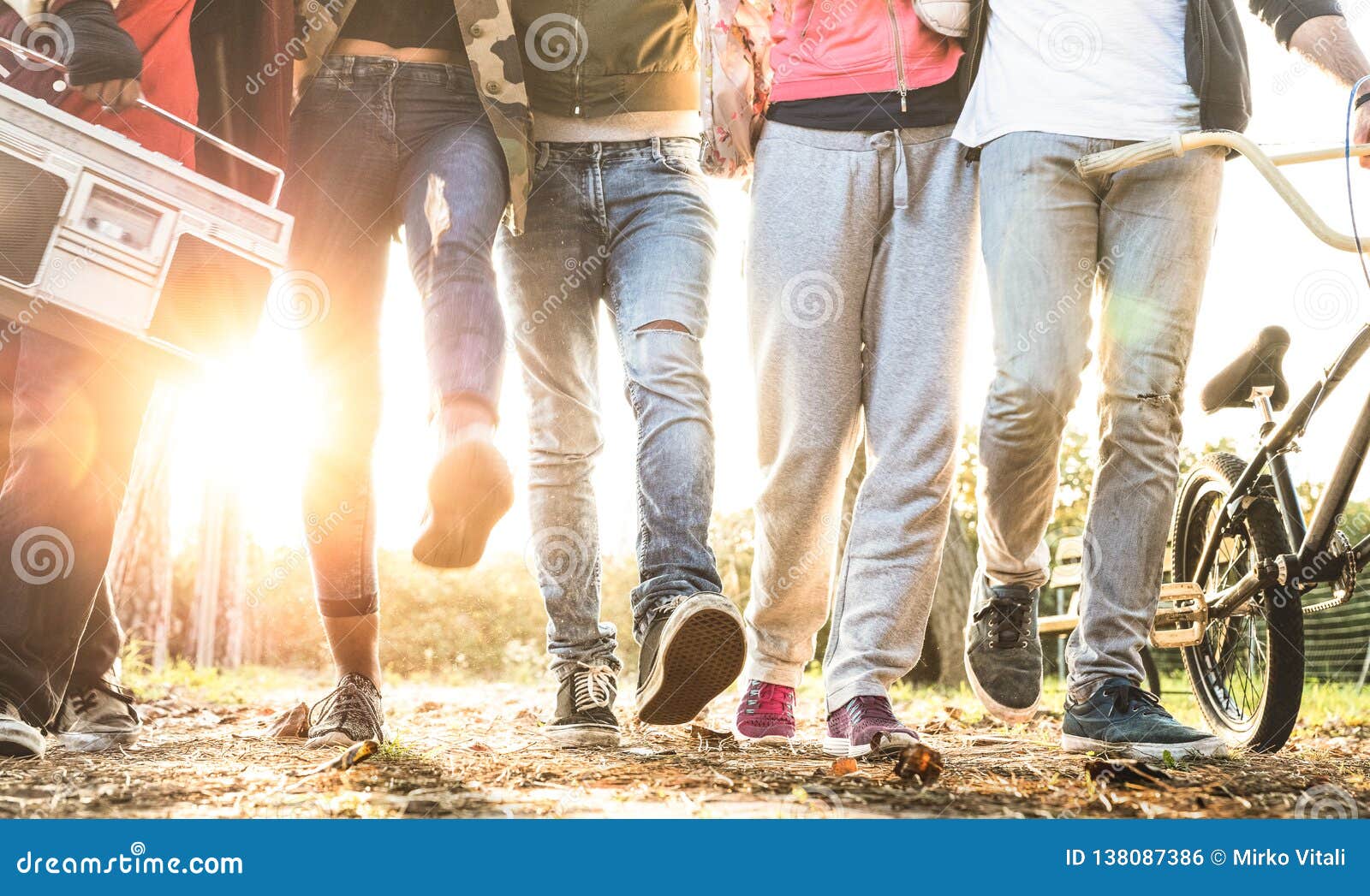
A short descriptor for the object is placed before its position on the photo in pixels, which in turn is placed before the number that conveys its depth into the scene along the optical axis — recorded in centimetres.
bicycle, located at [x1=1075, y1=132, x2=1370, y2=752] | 251
